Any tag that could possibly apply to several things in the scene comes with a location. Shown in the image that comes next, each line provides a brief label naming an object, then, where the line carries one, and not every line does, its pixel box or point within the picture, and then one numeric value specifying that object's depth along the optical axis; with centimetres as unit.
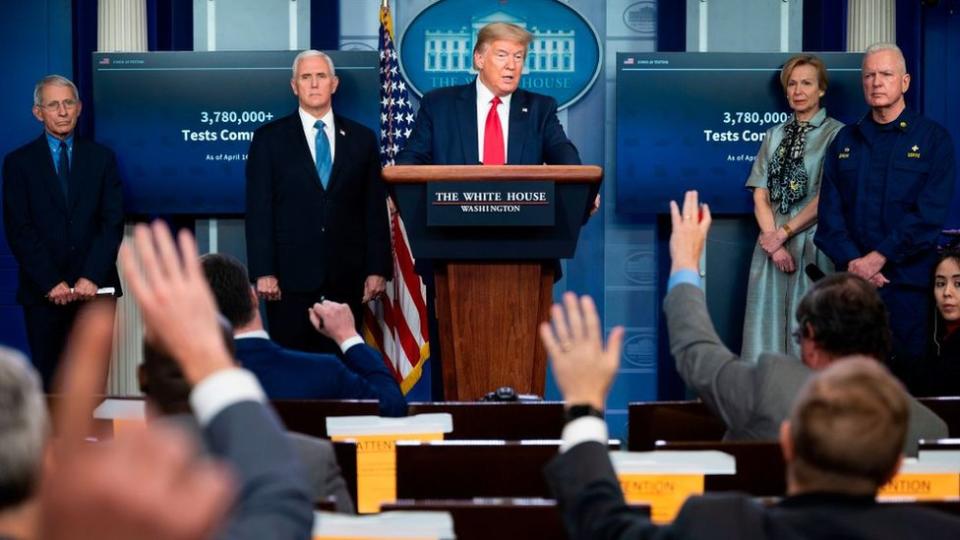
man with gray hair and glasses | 634
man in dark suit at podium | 525
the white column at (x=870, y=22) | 734
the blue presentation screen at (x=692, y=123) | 686
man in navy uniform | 581
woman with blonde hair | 643
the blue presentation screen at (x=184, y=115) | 679
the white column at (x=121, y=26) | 724
